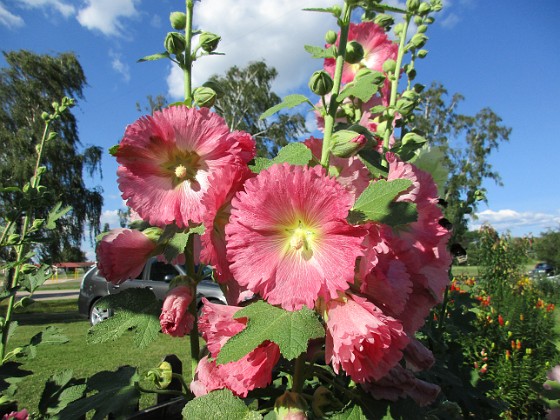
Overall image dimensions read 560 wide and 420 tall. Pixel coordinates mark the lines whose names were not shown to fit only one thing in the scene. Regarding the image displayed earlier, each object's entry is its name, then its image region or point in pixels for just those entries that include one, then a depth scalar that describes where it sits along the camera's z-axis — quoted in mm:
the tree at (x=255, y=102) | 16156
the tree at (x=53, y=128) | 12171
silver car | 7285
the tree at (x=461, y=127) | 18859
